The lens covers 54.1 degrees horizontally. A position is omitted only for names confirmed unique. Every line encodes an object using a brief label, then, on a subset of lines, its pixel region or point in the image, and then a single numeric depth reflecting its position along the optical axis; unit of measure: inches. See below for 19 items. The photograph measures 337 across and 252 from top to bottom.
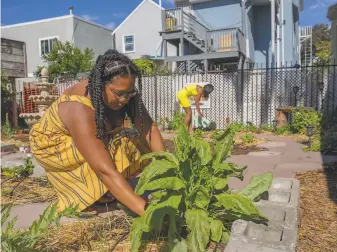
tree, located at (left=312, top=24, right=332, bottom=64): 846.1
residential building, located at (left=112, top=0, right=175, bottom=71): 828.0
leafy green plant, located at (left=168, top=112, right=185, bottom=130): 410.6
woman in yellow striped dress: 78.8
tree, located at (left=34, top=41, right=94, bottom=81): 727.1
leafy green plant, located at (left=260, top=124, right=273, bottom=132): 401.2
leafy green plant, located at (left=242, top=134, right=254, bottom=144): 278.7
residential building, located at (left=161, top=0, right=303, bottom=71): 593.6
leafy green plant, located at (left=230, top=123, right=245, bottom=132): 382.3
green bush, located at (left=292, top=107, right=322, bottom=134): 332.4
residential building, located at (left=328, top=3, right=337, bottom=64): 348.5
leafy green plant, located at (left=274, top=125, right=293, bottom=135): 352.4
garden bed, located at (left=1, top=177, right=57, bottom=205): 115.6
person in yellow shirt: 346.9
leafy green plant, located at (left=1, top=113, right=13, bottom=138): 382.2
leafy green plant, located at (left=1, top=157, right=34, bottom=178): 153.5
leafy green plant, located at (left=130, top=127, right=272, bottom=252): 62.6
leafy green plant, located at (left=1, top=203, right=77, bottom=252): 52.8
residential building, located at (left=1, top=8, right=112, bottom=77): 856.9
